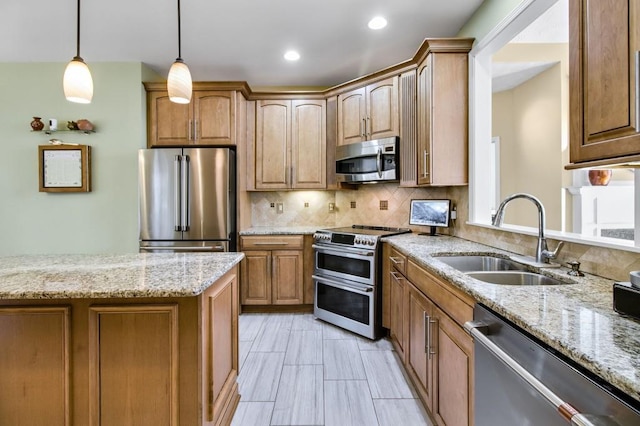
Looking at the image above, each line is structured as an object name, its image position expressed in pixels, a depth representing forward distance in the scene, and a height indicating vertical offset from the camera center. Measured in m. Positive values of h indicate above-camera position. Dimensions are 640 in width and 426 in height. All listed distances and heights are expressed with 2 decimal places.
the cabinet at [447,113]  2.44 +0.78
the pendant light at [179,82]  1.62 +0.69
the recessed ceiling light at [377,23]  2.52 +1.59
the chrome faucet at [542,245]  1.49 -0.18
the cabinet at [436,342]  1.24 -0.68
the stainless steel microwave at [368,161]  2.91 +0.50
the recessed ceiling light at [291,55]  3.07 +1.60
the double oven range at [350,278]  2.68 -0.65
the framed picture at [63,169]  3.19 +0.44
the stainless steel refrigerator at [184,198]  3.09 +0.12
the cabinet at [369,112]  2.93 +1.00
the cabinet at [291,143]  3.51 +0.77
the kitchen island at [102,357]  1.26 -0.62
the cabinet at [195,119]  3.30 +1.00
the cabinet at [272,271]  3.31 -0.67
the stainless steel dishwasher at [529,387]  0.62 -0.44
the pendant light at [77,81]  1.50 +0.65
